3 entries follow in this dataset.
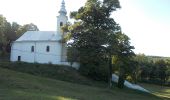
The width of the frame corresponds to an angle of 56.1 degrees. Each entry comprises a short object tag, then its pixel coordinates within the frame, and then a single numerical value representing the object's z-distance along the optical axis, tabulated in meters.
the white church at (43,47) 28.64
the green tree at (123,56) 24.75
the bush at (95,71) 24.13
